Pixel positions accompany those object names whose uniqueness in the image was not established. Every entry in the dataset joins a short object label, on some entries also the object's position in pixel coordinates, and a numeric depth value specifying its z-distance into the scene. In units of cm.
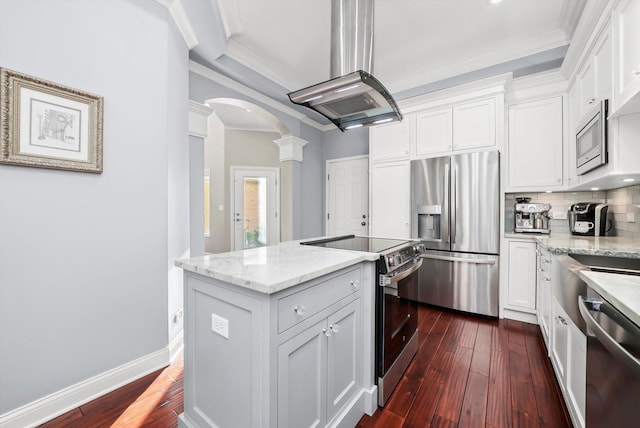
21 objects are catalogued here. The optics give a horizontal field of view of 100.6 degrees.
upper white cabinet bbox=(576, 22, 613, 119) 179
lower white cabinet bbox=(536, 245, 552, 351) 202
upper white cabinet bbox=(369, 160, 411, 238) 347
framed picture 137
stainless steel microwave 185
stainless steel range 161
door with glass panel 623
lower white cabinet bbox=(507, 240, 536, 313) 276
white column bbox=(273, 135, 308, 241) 439
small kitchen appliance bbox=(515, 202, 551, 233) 296
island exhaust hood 186
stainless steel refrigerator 286
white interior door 454
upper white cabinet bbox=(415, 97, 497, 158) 292
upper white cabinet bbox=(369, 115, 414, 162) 347
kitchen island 103
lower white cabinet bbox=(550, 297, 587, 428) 123
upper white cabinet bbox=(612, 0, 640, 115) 147
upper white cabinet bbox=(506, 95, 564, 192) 283
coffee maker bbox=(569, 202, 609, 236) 242
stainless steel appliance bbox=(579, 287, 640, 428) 70
